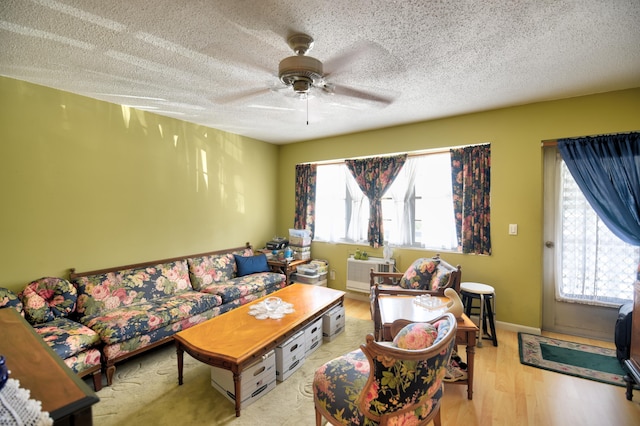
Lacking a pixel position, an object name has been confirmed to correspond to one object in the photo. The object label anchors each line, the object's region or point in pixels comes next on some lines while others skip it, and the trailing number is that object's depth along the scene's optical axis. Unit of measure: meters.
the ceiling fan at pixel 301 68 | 1.83
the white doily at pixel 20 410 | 0.80
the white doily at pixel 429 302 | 2.43
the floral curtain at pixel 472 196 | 3.38
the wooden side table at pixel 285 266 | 4.30
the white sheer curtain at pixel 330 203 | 4.74
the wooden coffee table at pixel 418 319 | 2.09
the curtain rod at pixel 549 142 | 2.99
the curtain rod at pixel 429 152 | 3.67
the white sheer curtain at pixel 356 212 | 4.49
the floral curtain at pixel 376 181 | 4.12
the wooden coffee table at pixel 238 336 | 1.95
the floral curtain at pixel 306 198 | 4.91
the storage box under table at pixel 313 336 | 2.66
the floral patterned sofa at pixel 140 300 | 2.32
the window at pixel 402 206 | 3.81
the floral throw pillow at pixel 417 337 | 1.46
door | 3.09
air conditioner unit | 4.05
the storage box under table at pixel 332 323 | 3.03
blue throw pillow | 4.10
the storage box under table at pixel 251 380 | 2.02
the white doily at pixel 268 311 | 2.57
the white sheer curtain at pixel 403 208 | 4.05
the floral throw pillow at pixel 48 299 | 2.33
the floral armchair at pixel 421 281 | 2.69
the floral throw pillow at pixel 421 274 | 2.97
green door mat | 2.38
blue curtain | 2.69
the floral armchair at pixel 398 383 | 1.30
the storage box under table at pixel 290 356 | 2.32
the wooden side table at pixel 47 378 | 0.90
